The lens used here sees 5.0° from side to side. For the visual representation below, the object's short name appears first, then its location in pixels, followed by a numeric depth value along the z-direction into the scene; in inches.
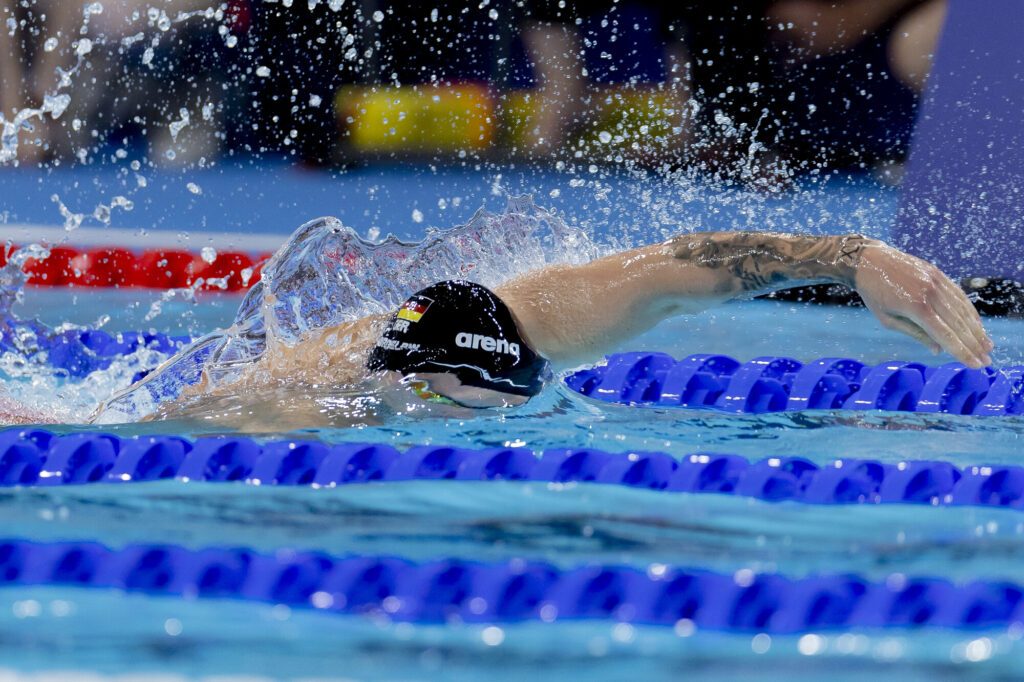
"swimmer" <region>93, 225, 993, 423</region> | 612.8
